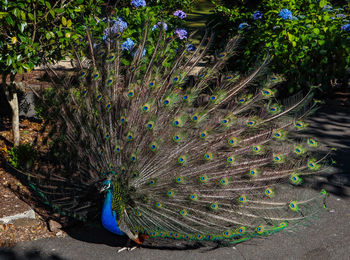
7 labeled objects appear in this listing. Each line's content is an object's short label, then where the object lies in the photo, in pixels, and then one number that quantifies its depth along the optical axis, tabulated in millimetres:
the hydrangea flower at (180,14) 8255
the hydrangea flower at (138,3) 7402
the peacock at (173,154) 3785
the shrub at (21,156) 5223
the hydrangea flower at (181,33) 7862
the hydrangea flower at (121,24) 5201
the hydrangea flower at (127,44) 6512
